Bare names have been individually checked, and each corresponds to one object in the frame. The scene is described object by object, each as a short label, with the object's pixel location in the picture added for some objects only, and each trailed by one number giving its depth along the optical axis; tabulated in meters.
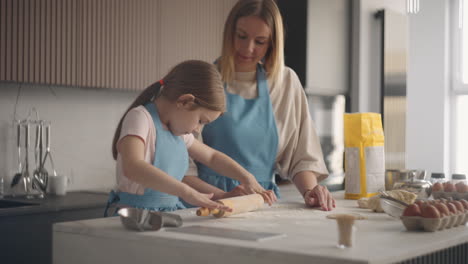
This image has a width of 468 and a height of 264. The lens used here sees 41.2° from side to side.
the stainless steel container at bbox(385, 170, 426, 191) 2.17
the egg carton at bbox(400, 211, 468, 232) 1.28
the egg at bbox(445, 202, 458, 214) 1.36
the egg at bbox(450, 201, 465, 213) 1.40
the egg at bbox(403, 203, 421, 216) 1.29
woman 1.94
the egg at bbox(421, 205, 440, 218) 1.28
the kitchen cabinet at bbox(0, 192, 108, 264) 2.14
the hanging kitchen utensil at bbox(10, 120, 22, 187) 2.64
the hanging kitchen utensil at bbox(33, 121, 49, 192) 2.69
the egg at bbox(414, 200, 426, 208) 1.32
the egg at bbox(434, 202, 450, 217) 1.32
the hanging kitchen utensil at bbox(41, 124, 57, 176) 2.75
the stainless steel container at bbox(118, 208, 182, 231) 1.25
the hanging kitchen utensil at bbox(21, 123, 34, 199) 2.65
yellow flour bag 2.01
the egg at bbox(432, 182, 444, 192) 1.84
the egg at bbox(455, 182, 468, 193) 1.78
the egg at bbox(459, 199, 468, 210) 1.44
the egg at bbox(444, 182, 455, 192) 1.81
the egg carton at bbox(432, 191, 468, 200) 1.75
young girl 1.59
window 5.10
